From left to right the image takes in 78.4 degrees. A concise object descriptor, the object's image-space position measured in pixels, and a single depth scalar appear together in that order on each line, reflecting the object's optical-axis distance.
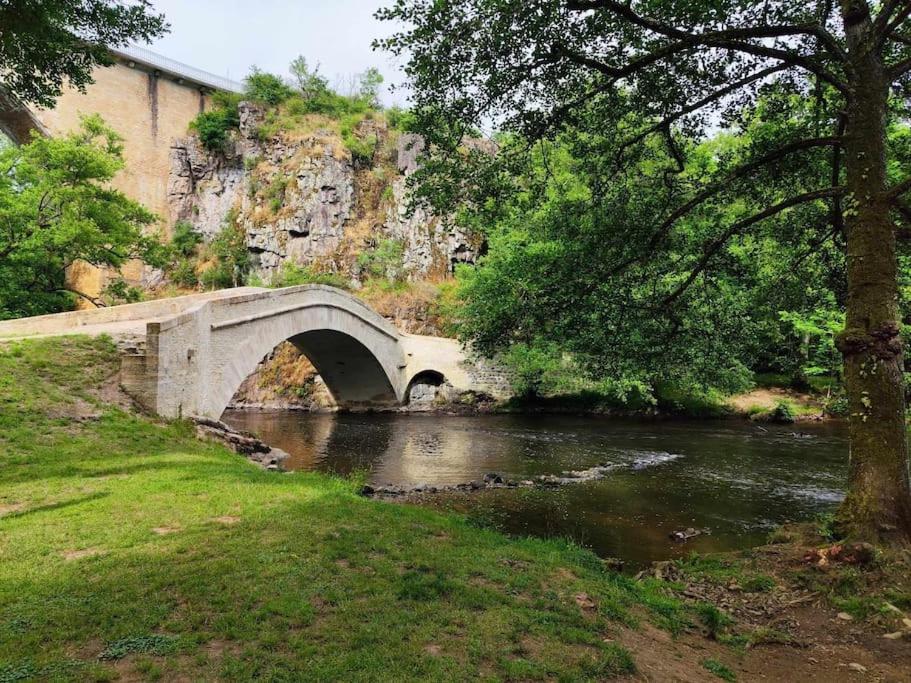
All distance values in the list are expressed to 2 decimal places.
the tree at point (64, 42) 5.79
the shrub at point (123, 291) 20.34
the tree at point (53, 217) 16.88
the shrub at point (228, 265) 38.22
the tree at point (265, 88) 43.19
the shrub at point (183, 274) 39.38
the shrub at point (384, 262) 36.81
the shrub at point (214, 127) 41.25
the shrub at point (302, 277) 33.50
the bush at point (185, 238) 40.16
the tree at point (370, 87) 45.88
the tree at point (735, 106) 5.70
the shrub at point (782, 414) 22.06
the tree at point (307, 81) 44.66
